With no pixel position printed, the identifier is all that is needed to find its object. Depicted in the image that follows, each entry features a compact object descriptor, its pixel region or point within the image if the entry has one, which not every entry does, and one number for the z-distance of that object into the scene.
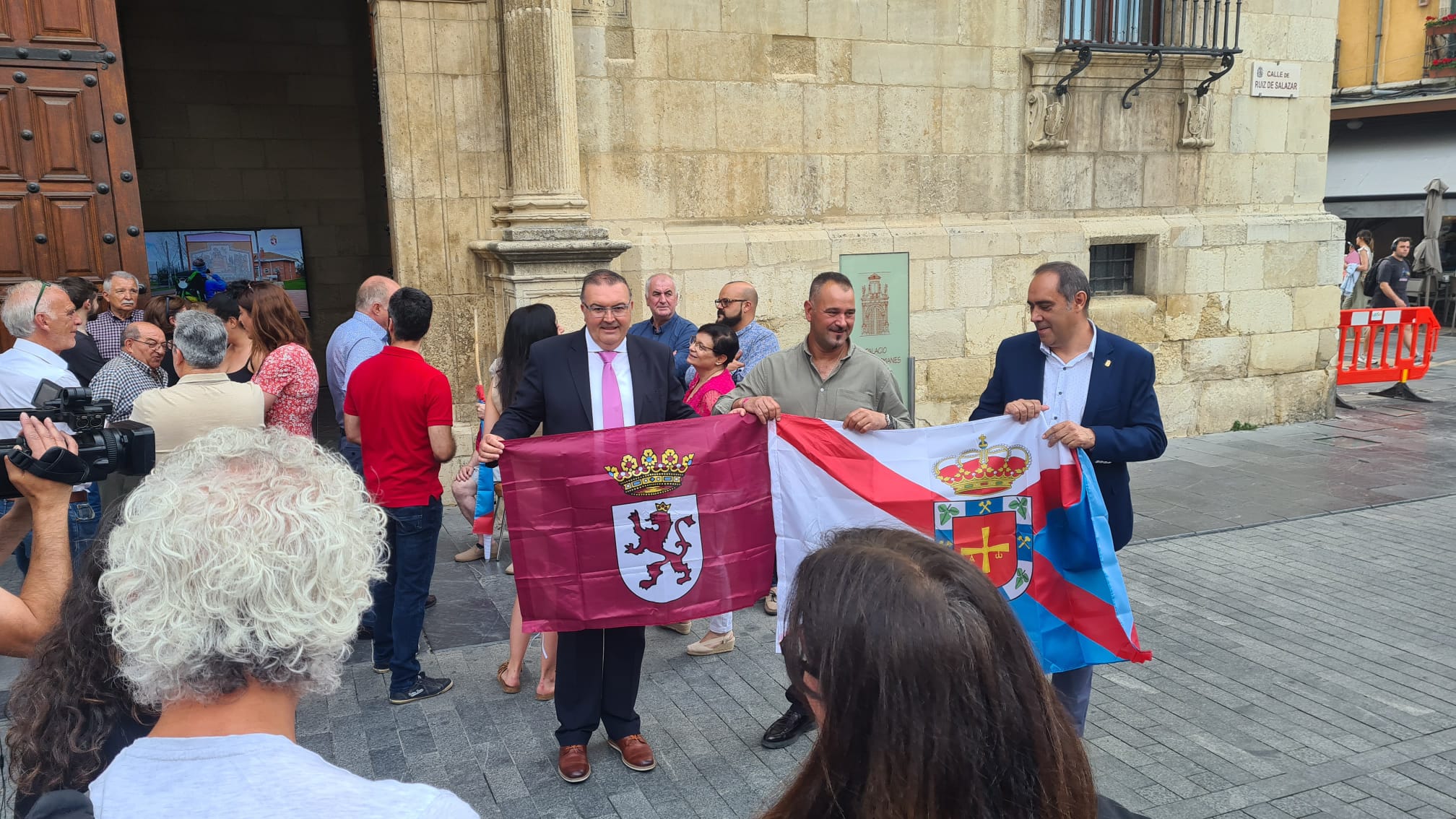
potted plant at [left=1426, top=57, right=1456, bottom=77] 22.58
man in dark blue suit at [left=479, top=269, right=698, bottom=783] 4.11
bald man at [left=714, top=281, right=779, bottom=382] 6.61
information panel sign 9.04
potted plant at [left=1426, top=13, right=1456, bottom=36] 22.52
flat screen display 11.86
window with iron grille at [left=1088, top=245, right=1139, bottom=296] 10.55
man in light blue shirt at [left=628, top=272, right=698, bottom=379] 7.01
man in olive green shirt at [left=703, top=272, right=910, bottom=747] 4.32
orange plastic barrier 12.47
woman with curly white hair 1.36
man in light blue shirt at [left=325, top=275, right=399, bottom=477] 5.89
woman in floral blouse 5.20
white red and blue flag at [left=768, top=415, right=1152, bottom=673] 4.05
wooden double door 6.42
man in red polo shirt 4.65
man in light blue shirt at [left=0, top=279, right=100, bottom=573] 4.94
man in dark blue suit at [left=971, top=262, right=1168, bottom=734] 4.03
